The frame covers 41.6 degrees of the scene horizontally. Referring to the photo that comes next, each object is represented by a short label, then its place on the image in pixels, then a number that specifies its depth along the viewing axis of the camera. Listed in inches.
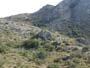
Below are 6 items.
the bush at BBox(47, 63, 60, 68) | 712.1
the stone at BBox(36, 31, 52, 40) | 1225.0
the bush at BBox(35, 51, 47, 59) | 851.0
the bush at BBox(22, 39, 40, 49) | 1081.7
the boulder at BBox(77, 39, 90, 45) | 1212.5
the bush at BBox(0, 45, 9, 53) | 894.7
